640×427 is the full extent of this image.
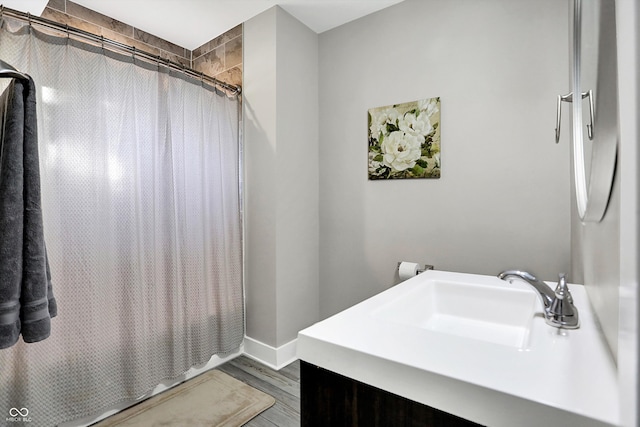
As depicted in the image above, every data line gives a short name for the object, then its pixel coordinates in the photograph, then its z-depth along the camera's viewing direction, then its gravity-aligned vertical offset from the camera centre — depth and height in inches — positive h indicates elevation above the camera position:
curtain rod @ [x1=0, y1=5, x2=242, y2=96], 54.8 +34.4
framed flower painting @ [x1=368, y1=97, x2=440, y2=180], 78.8 +16.7
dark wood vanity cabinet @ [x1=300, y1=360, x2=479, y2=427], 24.8 -17.4
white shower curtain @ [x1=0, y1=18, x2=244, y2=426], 57.3 -4.2
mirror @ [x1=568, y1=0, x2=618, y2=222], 23.1 +8.8
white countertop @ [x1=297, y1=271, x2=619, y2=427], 21.2 -13.2
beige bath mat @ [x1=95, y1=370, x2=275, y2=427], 64.8 -43.7
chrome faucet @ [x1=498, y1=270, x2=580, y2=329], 34.3 -11.2
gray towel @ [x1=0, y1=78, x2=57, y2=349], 40.5 -2.2
